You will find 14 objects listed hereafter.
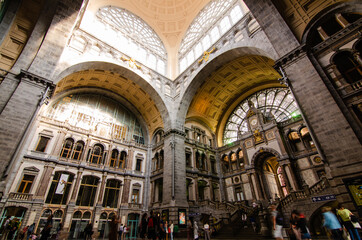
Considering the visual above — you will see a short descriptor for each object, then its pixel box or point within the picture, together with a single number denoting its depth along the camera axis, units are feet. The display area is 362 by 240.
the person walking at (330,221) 17.33
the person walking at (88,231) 43.42
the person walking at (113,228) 19.14
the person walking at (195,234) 34.59
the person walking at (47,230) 23.88
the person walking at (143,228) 26.90
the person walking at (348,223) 19.02
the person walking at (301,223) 16.87
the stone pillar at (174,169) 54.21
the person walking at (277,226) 17.25
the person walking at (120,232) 44.24
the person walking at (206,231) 32.41
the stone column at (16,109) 29.40
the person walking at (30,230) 38.88
